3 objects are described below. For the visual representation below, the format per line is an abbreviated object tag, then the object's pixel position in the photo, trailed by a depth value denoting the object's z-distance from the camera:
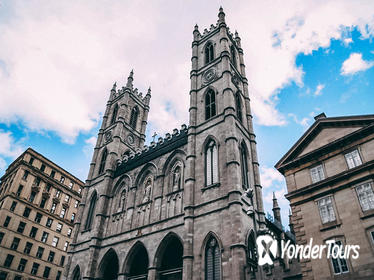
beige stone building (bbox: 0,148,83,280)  39.75
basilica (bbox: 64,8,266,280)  20.58
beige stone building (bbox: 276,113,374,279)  15.49
